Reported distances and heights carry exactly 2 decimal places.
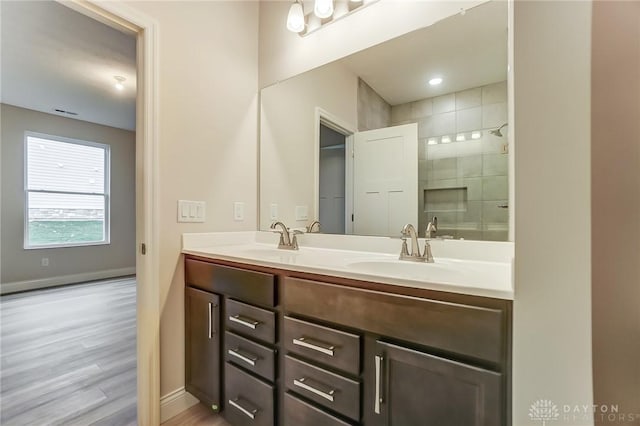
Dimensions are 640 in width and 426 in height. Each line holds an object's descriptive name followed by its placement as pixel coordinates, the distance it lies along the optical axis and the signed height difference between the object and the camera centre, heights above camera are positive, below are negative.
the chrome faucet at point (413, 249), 1.24 -0.17
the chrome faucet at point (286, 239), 1.73 -0.17
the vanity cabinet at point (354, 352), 0.72 -0.45
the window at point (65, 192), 4.03 +0.30
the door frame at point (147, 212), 1.41 +0.00
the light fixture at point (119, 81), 3.11 +1.49
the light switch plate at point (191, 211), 1.55 +0.01
